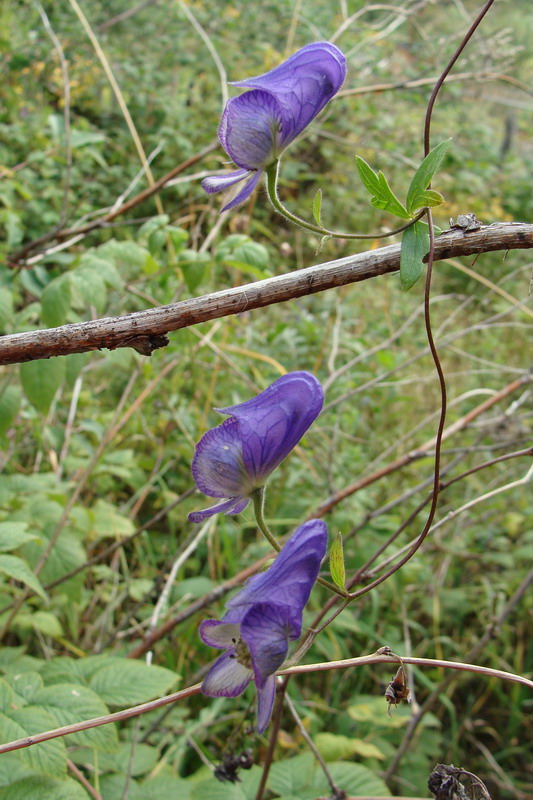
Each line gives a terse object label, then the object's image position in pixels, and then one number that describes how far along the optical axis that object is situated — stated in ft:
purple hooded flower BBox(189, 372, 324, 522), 1.05
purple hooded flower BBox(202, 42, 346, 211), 1.07
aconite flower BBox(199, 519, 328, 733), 0.99
